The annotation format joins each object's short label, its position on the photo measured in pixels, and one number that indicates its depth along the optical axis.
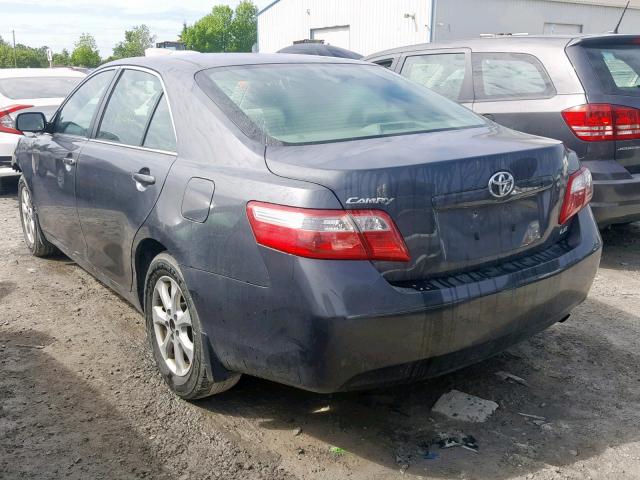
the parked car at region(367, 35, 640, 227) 5.04
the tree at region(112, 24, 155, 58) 108.12
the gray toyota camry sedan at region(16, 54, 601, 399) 2.52
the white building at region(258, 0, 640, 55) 21.33
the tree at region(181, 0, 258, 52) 99.25
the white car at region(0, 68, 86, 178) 8.58
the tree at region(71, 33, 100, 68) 88.69
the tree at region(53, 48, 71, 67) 89.31
